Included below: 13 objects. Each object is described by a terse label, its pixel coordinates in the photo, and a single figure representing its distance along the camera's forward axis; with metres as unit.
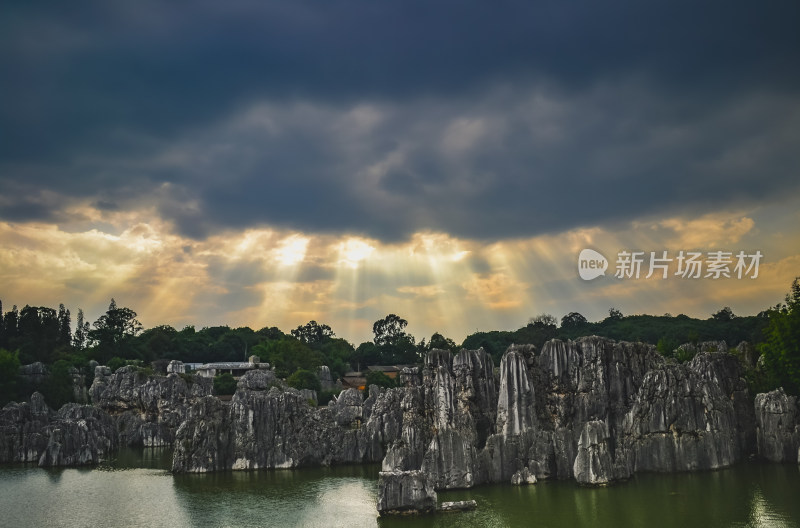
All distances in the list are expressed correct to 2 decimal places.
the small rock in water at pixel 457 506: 30.77
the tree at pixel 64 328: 102.38
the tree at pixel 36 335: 90.06
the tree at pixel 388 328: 155.00
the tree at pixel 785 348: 42.06
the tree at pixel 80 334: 118.69
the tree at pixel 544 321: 121.69
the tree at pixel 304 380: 86.04
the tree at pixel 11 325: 94.69
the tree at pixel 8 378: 68.81
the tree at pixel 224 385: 87.62
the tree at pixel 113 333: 99.09
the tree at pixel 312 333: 157.25
